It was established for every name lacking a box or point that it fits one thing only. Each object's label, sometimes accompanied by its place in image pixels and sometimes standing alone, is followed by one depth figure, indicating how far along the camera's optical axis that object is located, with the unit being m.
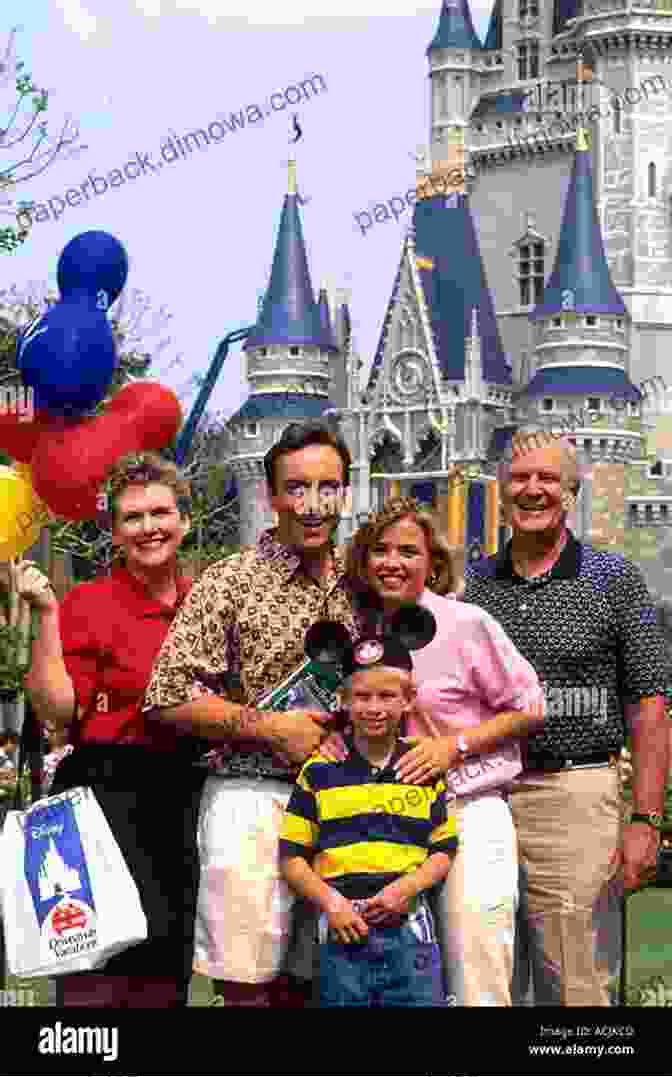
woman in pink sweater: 4.45
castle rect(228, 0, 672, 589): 39.16
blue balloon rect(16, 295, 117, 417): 5.81
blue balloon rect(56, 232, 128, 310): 6.27
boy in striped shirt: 4.33
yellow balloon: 5.80
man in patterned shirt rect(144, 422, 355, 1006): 4.48
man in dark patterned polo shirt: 4.73
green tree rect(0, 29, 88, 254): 11.14
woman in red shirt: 4.67
